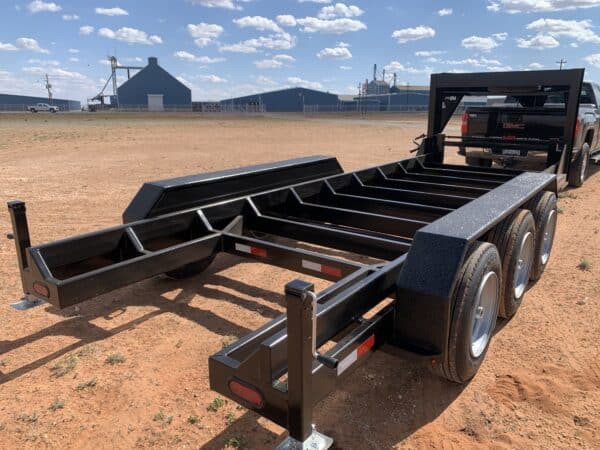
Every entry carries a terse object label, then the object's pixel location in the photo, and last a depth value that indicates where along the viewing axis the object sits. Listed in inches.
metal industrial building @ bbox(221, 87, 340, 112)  3452.3
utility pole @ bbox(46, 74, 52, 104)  4040.4
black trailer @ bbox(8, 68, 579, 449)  82.9
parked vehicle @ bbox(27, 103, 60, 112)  2970.0
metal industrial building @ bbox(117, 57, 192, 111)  3449.8
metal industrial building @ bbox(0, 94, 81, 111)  3870.6
